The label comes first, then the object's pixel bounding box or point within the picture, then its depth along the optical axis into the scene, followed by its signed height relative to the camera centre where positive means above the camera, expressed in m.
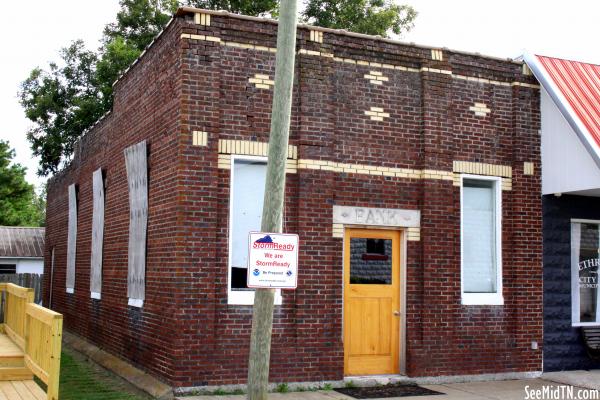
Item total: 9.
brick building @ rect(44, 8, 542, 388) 10.59 +0.84
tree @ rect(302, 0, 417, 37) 28.47 +9.92
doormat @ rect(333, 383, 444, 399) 10.53 -2.01
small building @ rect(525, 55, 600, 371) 12.47 +0.85
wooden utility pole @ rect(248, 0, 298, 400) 7.41 +0.85
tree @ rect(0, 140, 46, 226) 43.34 +3.91
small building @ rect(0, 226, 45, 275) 36.22 -0.05
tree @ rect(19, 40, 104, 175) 29.70 +6.22
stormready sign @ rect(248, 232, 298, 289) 7.22 -0.03
